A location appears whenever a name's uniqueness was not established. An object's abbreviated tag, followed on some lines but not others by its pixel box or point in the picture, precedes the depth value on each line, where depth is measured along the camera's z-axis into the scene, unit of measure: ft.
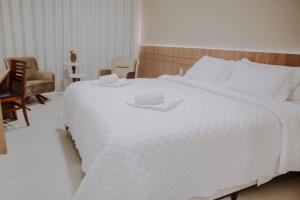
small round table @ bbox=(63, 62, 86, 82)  15.50
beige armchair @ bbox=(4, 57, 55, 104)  13.28
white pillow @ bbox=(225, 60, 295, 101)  7.09
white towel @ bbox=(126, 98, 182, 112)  5.92
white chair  15.88
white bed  4.23
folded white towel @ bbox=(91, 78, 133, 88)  9.06
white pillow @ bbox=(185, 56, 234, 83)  9.33
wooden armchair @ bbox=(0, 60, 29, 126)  9.86
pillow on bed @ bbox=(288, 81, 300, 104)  7.13
